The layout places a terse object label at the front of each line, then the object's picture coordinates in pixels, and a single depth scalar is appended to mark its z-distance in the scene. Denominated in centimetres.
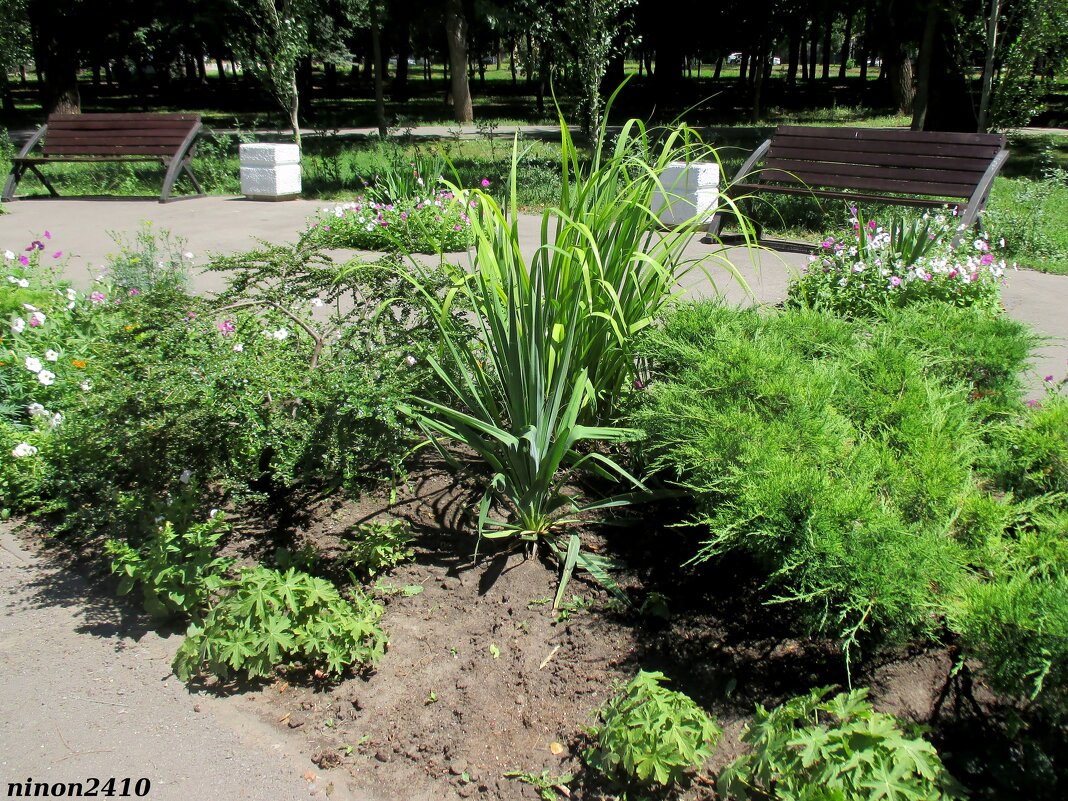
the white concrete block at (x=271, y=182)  1080
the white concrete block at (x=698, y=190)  849
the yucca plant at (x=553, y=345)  283
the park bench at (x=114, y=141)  1127
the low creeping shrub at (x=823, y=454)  211
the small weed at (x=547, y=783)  214
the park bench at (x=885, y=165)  741
